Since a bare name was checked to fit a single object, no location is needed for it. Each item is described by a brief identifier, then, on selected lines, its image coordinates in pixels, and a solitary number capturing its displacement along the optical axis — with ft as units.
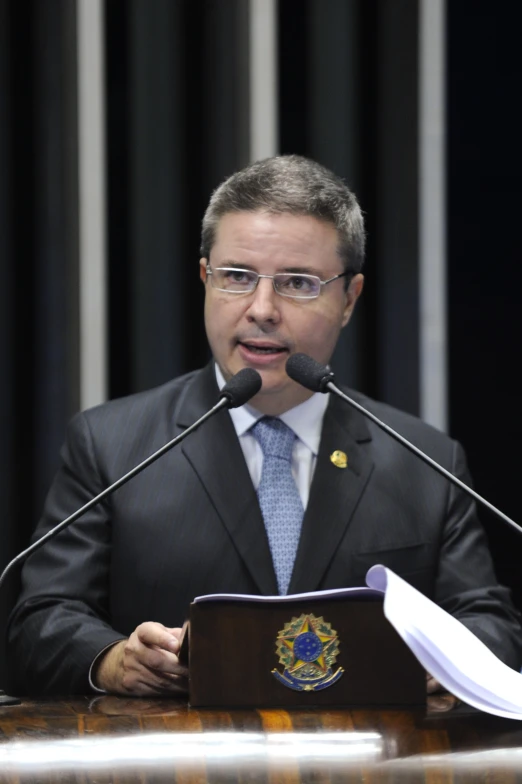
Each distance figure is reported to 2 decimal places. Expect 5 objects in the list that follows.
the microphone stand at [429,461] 13.36
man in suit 14.22
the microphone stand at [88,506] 13.32
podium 13.16
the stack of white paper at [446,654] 12.92
